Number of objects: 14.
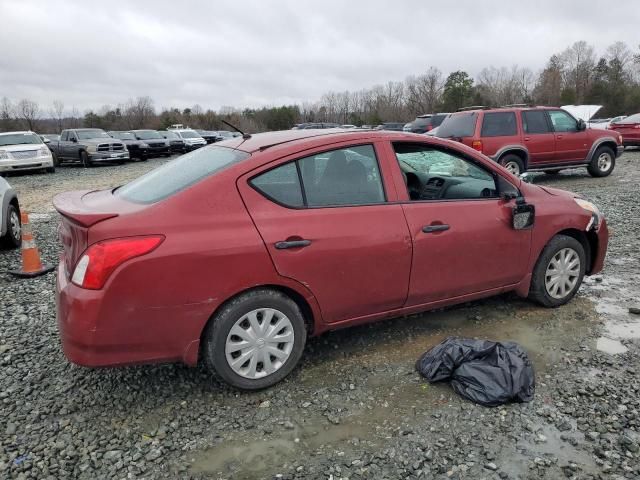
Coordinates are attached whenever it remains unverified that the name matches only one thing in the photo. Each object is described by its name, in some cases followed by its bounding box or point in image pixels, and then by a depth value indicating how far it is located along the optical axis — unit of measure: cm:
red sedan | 289
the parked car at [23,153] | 1736
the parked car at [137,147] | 2514
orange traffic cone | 585
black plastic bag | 312
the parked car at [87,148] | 2166
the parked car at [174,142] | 2850
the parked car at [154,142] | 2614
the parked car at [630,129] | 1864
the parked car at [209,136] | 3600
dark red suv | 1116
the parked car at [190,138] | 3065
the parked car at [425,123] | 1959
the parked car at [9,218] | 667
